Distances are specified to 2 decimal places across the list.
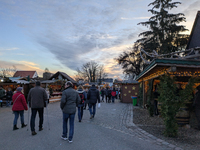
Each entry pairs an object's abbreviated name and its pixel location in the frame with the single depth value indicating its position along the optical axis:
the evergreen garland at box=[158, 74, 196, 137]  5.73
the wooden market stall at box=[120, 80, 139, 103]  21.20
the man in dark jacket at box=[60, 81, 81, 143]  5.14
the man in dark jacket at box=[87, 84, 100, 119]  9.13
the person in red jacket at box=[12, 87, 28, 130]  6.73
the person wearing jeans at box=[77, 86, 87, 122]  8.25
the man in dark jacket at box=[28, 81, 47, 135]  5.98
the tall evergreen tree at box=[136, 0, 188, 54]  23.66
